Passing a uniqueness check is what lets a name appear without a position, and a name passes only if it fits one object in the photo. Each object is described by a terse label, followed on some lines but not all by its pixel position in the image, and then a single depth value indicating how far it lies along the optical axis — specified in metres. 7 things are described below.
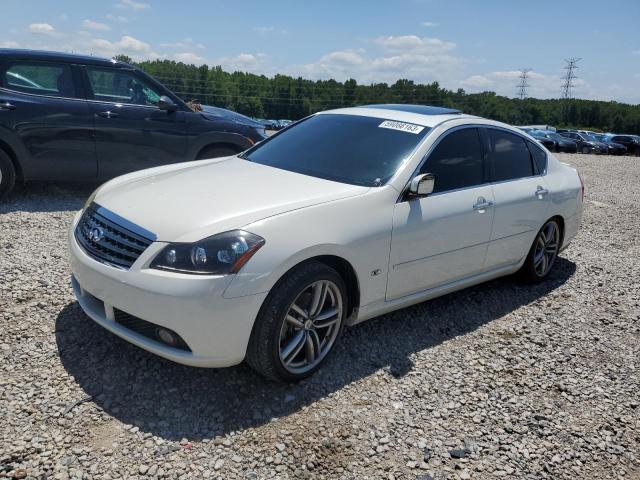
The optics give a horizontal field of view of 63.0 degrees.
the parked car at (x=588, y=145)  36.03
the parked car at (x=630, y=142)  38.06
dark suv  6.19
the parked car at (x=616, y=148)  37.50
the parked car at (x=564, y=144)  34.44
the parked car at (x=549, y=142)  33.78
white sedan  2.79
